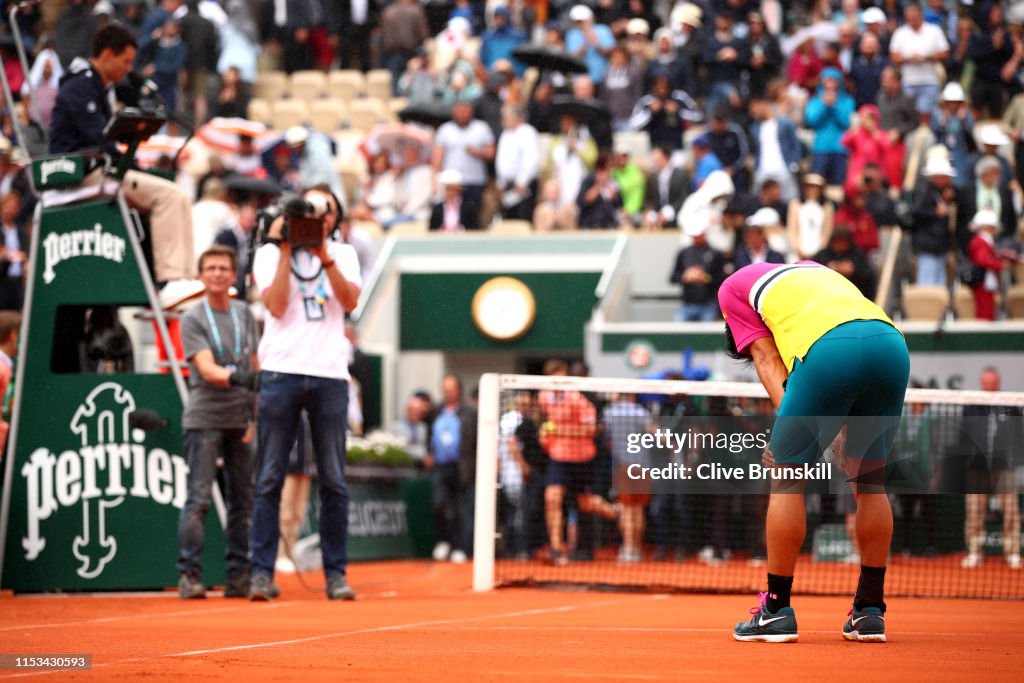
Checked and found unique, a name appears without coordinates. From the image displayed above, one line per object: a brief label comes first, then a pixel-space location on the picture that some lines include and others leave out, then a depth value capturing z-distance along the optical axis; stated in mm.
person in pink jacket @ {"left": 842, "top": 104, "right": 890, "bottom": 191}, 19984
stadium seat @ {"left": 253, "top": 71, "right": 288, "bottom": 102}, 25906
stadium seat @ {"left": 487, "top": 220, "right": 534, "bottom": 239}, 20859
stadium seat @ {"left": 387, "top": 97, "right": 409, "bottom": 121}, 24328
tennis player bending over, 6621
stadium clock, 20000
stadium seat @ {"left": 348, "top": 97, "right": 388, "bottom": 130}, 24953
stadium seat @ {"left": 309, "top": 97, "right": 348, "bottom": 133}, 25125
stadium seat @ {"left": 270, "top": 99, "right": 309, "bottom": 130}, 25047
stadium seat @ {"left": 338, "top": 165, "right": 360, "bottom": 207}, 23242
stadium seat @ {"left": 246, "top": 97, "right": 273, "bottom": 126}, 25234
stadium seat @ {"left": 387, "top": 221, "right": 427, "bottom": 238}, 21312
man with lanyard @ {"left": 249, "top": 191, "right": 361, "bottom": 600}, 9562
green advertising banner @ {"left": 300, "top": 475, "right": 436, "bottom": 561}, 16625
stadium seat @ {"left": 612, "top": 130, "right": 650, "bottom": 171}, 22281
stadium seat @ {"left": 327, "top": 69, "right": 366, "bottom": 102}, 25562
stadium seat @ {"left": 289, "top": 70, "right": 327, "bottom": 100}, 25703
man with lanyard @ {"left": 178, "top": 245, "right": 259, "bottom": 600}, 9812
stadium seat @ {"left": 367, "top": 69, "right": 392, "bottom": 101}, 25484
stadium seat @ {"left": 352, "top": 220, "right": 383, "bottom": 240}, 21266
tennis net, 11328
